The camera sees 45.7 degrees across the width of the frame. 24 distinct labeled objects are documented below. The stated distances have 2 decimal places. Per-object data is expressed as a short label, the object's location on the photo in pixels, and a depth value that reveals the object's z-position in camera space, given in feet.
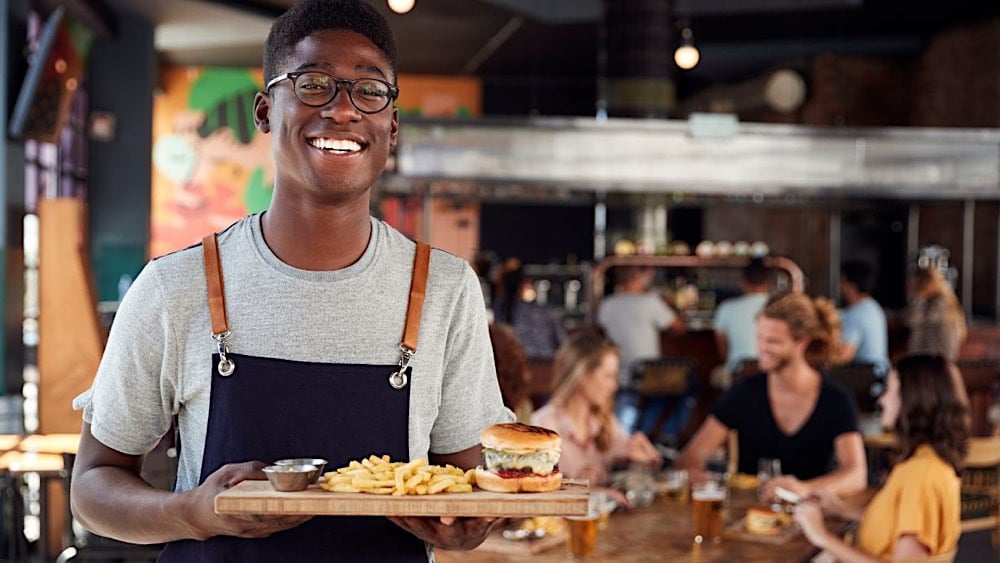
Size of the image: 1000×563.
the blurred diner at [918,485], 11.02
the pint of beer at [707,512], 10.90
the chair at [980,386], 25.00
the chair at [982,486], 13.78
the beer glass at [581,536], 10.15
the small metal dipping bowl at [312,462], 4.40
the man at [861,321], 25.11
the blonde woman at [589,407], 14.35
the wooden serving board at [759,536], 11.09
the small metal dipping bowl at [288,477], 4.20
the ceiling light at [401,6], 20.01
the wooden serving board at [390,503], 4.08
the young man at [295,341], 4.60
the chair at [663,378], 24.49
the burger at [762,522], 11.26
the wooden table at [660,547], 10.22
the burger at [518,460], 4.51
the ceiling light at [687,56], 26.43
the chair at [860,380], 22.68
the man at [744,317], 25.26
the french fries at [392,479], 4.32
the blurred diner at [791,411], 14.52
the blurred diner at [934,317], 25.40
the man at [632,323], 26.16
